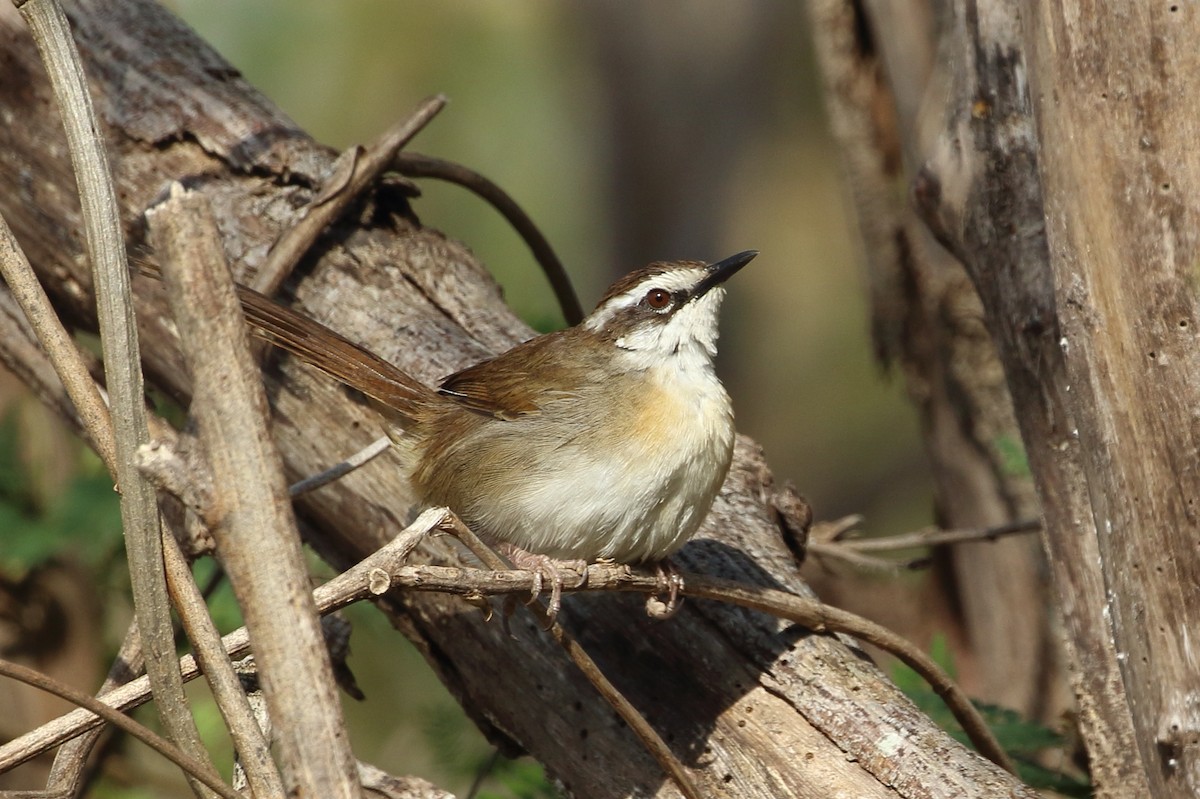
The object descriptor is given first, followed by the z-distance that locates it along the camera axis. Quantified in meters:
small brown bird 6.47
